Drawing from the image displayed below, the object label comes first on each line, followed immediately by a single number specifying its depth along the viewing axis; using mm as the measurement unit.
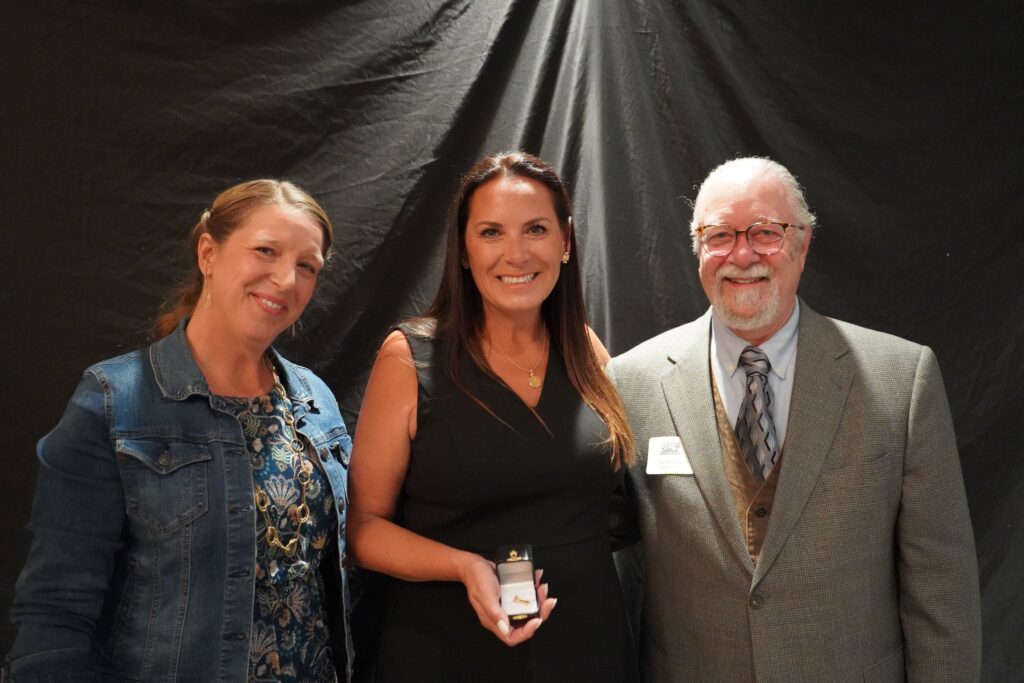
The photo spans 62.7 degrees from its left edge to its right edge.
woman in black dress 1819
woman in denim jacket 1567
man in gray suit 1751
